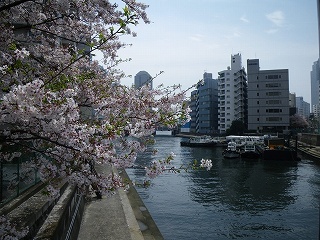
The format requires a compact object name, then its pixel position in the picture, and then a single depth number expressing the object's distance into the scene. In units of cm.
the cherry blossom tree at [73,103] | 320
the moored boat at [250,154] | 4721
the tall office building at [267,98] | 8331
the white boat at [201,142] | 7338
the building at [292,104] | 11312
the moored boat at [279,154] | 4475
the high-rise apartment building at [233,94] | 9381
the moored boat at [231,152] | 4756
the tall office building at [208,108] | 11181
